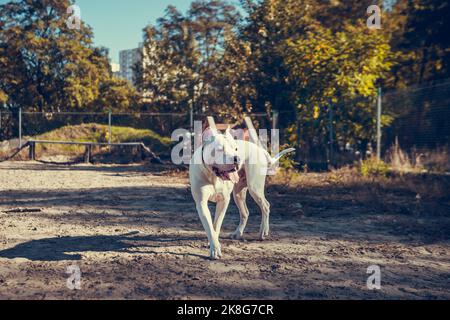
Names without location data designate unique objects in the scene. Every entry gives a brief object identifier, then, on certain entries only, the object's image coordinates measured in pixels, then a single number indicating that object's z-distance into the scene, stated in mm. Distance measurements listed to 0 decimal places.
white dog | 3881
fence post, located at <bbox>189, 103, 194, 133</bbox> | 14605
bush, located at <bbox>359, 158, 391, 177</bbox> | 10641
